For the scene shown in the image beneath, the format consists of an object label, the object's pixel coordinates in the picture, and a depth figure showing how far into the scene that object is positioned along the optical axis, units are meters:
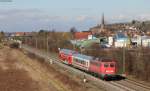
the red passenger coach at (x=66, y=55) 73.56
